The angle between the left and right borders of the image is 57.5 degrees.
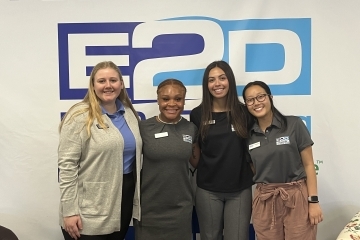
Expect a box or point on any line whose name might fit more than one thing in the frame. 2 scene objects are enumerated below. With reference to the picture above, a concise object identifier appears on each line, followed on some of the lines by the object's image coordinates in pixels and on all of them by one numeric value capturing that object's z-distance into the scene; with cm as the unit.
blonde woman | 166
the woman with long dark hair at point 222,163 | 193
